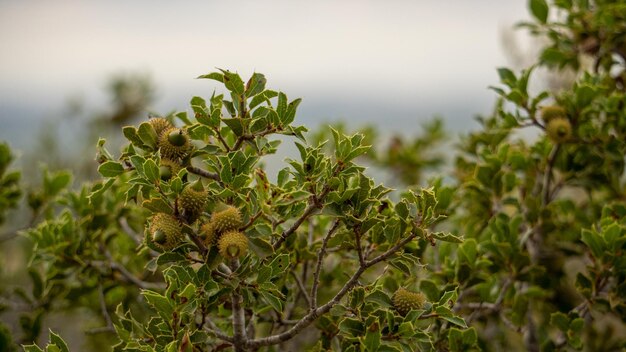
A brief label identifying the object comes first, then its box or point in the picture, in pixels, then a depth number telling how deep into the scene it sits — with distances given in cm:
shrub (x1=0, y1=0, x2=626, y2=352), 176
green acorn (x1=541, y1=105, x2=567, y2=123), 201
